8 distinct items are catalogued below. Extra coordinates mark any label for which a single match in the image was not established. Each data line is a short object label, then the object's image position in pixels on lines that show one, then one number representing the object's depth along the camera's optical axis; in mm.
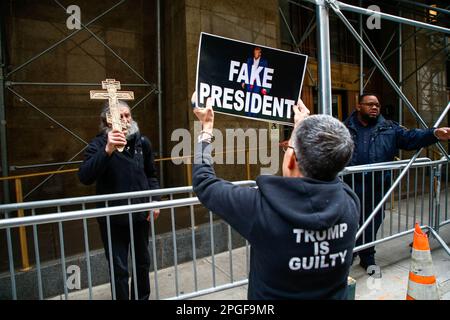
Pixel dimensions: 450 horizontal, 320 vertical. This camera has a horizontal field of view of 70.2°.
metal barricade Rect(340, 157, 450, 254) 3271
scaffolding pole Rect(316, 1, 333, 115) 2479
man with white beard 2447
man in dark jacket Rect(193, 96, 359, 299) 1199
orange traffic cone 2578
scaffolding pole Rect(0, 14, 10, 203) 5254
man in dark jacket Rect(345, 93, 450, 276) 3445
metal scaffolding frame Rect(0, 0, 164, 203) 5305
